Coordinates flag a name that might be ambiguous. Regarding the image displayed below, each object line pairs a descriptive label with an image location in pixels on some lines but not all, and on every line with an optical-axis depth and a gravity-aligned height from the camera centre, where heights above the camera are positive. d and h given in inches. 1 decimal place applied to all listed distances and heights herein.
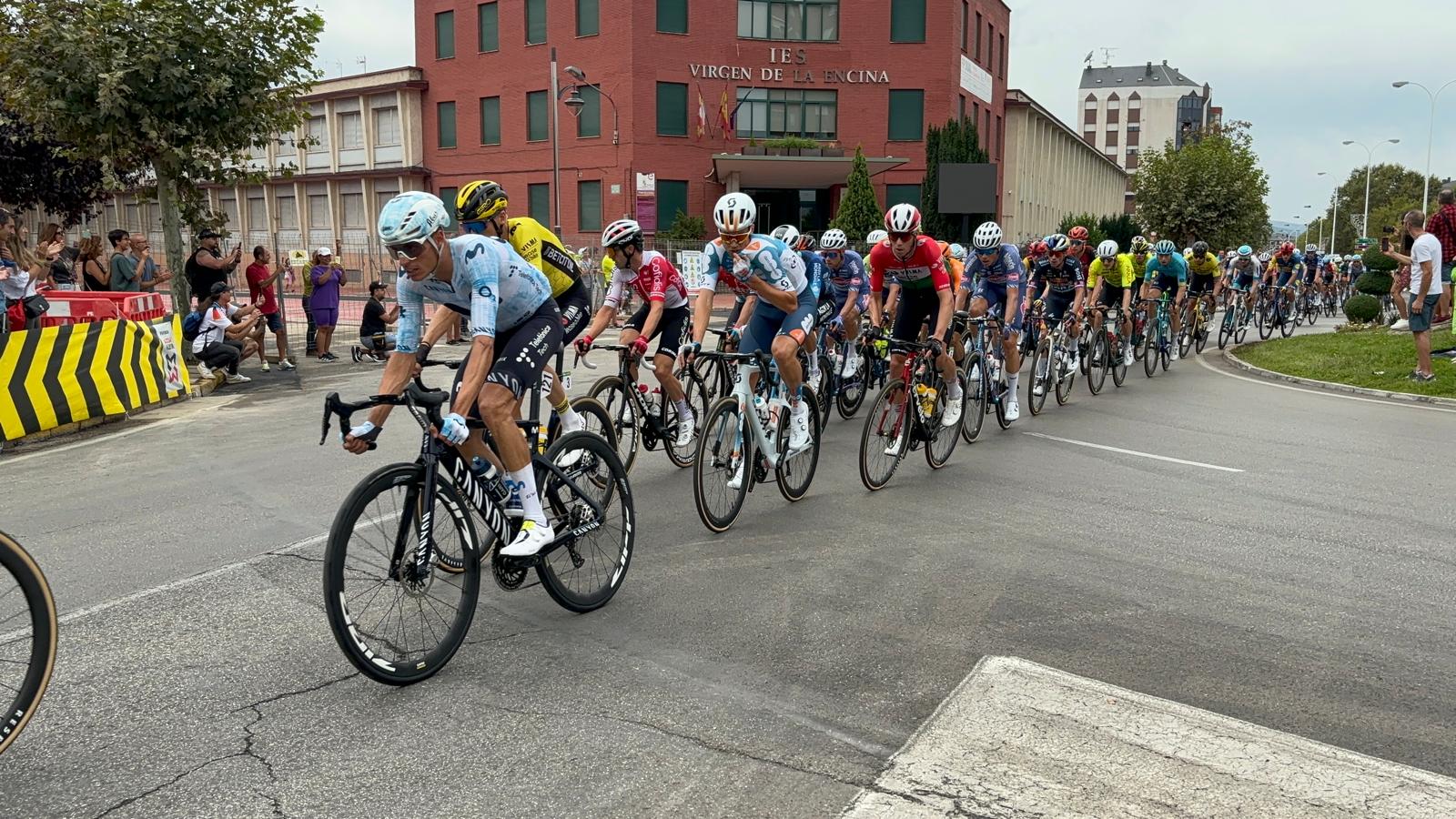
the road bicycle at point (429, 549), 155.3 -43.8
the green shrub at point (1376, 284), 883.4 -8.9
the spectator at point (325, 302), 712.4 -17.1
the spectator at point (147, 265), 609.0 +7.2
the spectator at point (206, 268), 581.6 +5.2
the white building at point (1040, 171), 2119.8 +238.3
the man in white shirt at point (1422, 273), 509.7 +0.0
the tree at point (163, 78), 550.9 +106.5
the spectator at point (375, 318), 693.3 -27.7
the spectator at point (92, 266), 588.4 +6.4
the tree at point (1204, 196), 2089.1 +155.7
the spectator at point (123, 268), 590.9 +4.8
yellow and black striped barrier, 397.1 -39.2
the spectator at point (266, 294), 629.0 -10.2
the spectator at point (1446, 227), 568.4 +24.6
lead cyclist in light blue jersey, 171.8 -9.1
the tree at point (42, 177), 936.9 +95.2
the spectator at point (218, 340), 557.3 -34.0
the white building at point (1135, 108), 5177.2 +816.5
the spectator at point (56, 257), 565.3 +11.5
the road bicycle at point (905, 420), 301.6 -43.1
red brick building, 1561.3 +275.9
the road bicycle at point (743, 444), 249.1 -41.3
